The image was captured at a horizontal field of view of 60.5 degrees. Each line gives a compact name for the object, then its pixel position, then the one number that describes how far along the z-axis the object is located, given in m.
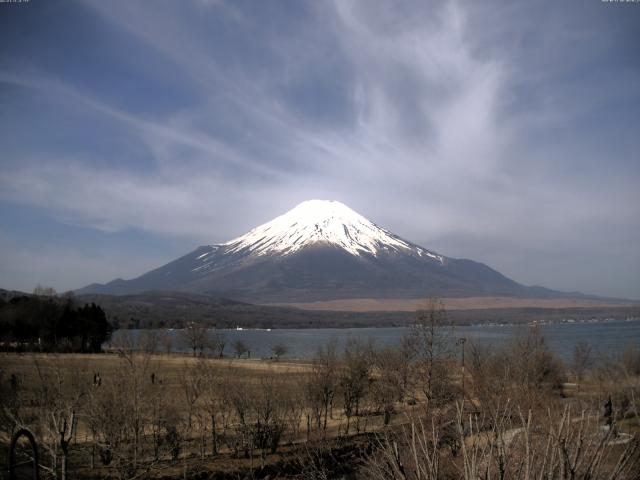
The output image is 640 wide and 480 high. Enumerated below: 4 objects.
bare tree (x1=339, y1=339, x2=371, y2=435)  33.31
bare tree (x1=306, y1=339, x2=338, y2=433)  28.94
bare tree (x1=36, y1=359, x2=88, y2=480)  9.94
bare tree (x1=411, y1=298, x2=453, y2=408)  25.11
